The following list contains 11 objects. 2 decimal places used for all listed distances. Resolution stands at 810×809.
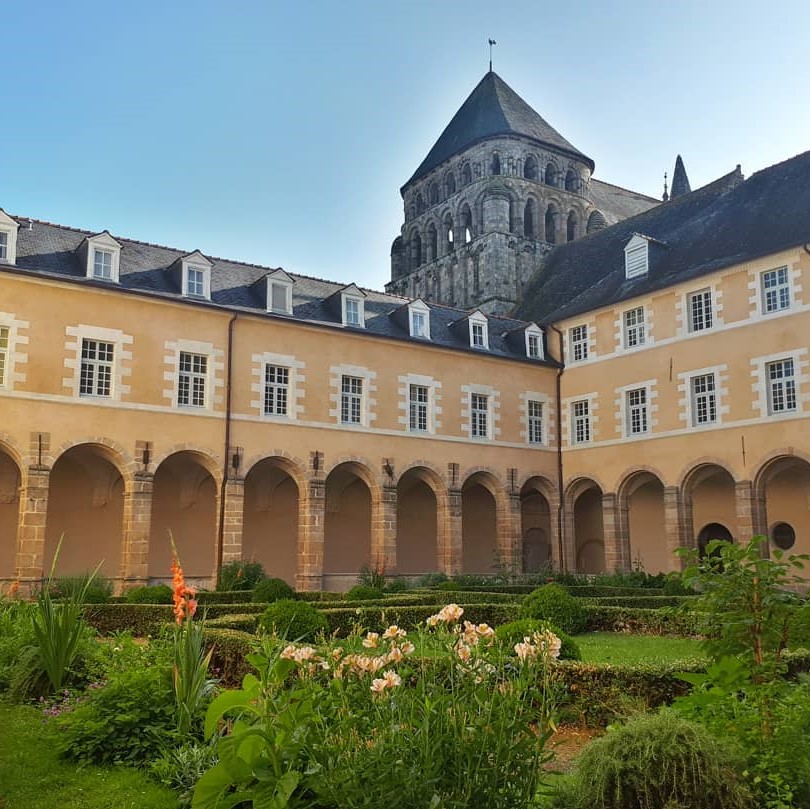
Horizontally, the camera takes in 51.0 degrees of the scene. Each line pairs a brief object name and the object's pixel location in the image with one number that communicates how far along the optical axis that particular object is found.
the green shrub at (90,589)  13.66
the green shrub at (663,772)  3.89
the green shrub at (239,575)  17.42
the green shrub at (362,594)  14.97
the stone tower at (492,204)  32.62
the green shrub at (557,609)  11.70
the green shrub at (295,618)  9.41
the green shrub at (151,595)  13.97
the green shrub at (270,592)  14.80
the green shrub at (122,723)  5.29
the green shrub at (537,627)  7.90
